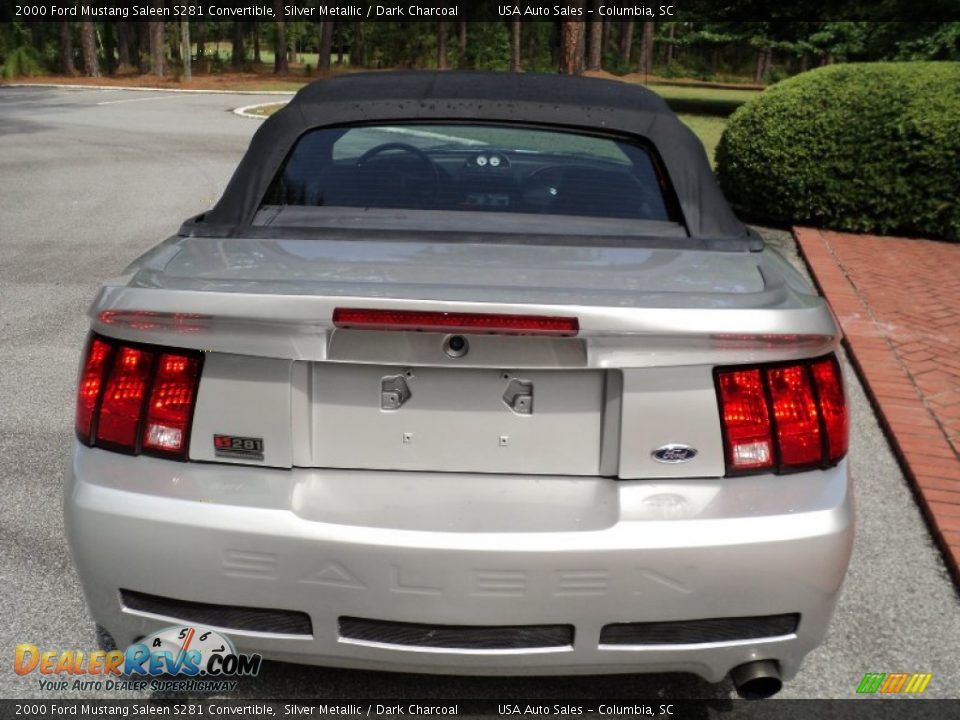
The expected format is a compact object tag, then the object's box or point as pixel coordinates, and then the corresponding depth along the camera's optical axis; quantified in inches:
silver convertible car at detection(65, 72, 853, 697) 86.7
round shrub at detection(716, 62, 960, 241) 376.2
